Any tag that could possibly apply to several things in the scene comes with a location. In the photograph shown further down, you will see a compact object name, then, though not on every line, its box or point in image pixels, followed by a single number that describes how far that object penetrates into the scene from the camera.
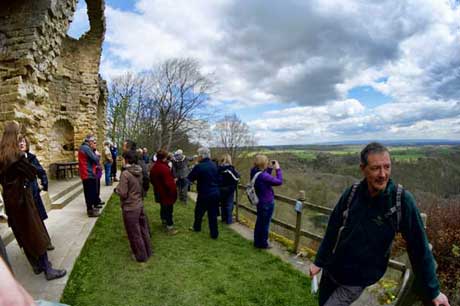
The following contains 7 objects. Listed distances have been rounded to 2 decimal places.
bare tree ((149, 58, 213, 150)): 23.45
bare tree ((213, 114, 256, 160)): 34.81
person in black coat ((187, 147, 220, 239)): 5.63
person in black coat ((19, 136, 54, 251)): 3.79
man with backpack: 1.98
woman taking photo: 5.06
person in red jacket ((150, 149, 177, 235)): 5.57
